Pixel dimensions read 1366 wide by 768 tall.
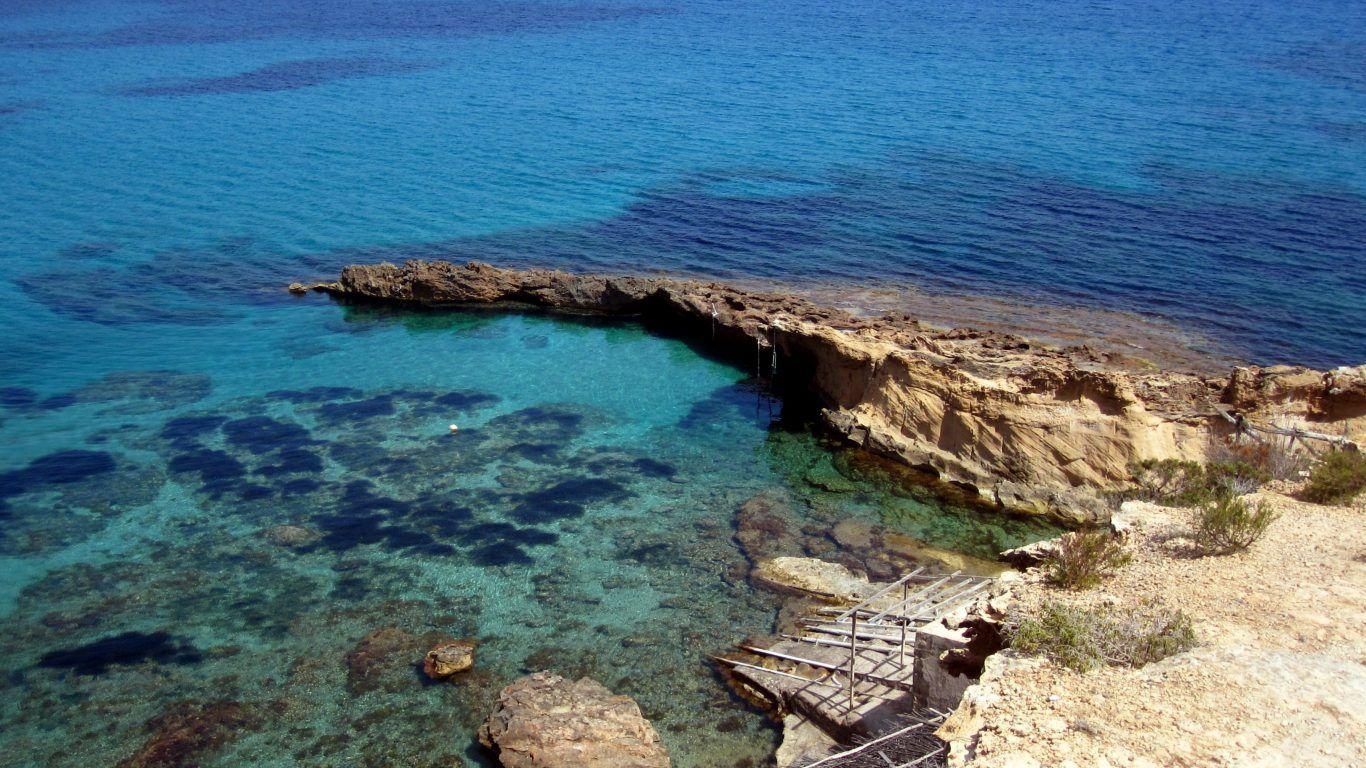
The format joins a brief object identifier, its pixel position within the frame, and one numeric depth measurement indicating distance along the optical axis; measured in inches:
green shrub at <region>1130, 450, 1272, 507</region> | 690.2
